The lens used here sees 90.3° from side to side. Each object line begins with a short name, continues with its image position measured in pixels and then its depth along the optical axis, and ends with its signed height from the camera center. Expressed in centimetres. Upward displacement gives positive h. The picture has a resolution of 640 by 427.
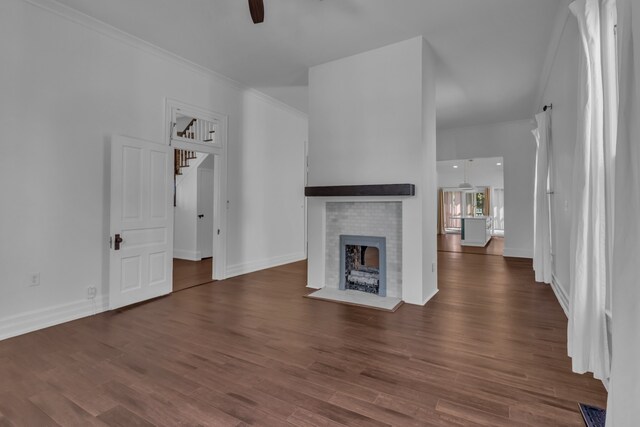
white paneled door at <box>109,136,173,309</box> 367 -8
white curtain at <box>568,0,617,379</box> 200 +11
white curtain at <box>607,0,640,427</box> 125 -10
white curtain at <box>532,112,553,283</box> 461 +11
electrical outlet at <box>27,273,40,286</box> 308 -63
